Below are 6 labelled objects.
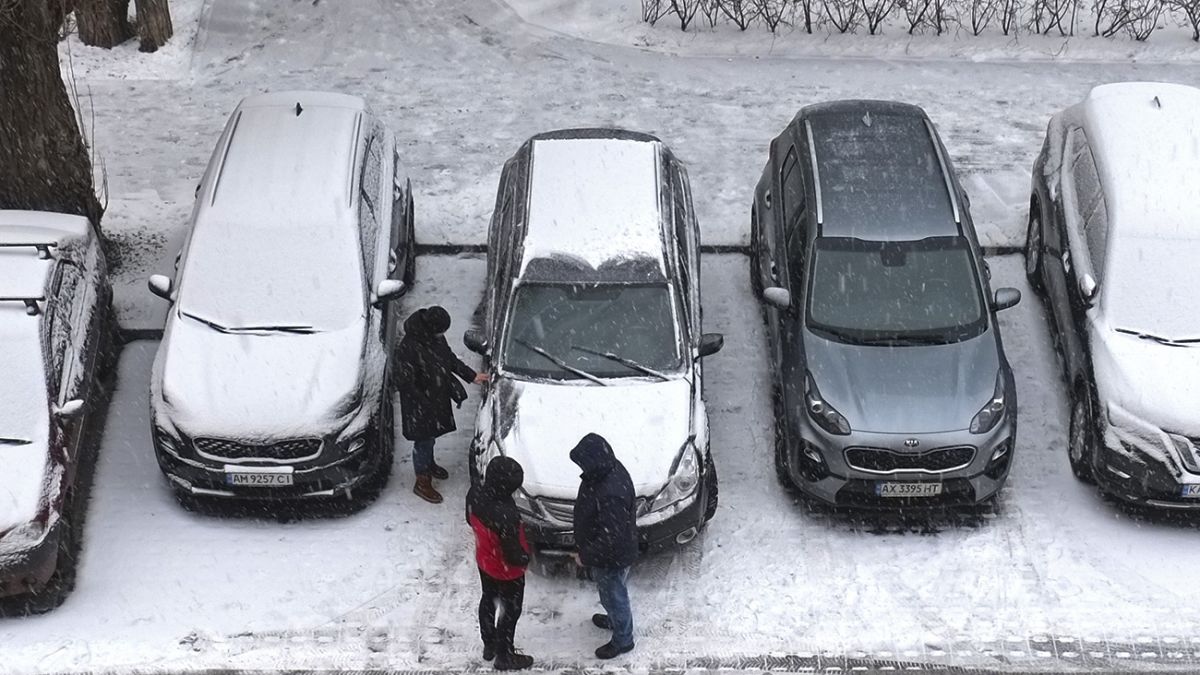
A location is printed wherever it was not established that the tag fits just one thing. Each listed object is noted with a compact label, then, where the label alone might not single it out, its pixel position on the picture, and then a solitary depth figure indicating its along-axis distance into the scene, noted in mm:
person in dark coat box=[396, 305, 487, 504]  10227
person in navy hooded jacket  8617
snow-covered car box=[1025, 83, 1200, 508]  10266
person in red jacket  8469
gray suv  10156
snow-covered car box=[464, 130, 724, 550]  9734
